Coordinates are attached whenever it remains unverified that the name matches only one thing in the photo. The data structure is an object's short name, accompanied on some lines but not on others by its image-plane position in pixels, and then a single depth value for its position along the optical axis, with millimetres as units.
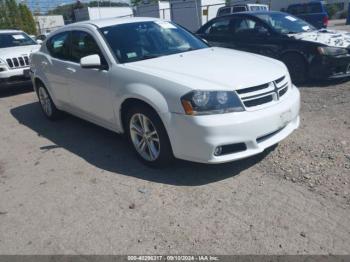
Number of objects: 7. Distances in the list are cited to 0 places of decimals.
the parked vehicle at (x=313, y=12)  18969
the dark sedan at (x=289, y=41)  6715
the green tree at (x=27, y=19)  25703
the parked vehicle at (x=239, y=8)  18042
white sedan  3340
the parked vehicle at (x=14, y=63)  8289
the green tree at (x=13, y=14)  24906
